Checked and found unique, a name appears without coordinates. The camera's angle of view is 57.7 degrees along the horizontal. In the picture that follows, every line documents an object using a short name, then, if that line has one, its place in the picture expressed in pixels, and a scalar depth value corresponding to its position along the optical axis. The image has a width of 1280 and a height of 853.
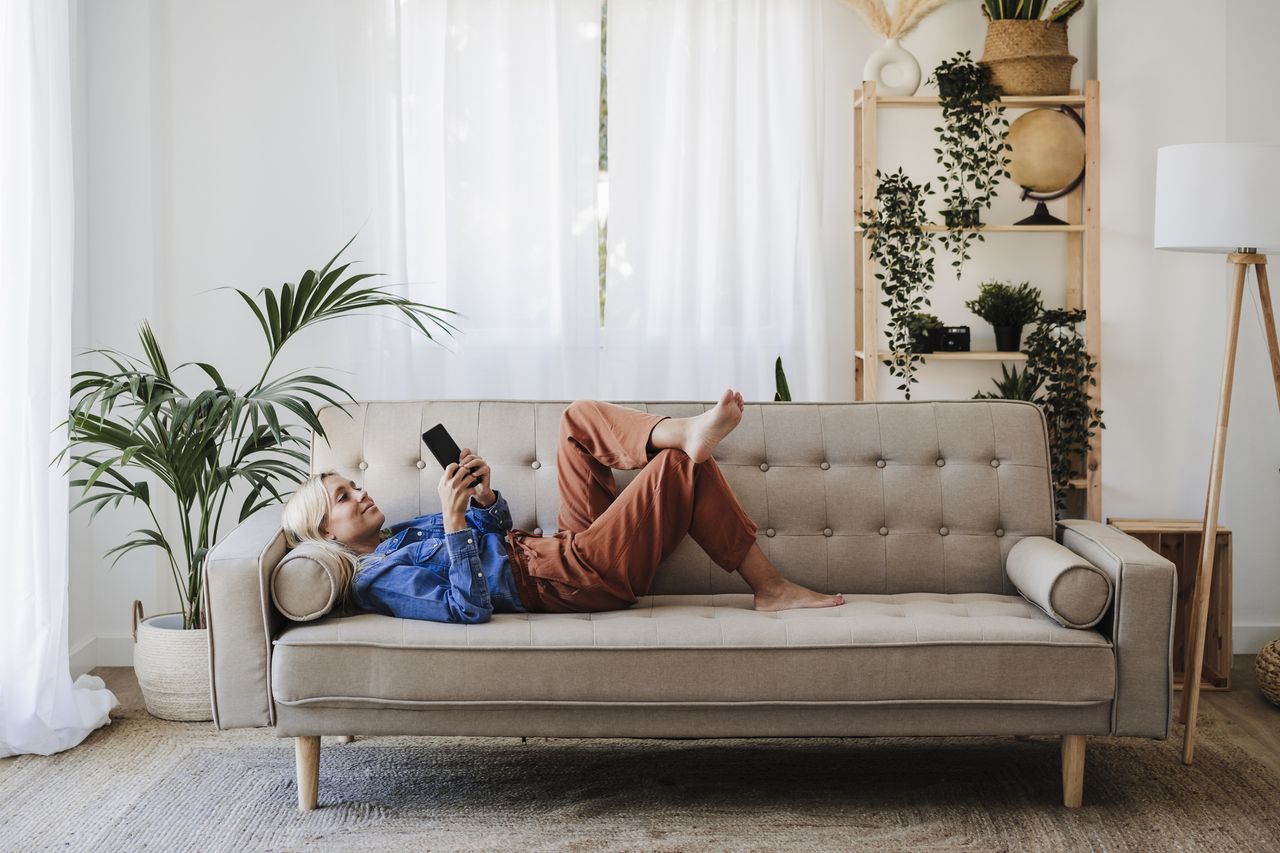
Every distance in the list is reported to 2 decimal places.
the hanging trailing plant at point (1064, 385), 3.61
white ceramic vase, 3.69
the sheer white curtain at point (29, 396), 2.80
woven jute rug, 2.34
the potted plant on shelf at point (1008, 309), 3.70
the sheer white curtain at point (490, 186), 3.69
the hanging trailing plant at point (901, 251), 3.65
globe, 3.68
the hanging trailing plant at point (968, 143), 3.62
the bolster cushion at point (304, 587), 2.36
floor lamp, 2.71
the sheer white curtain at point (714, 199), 3.72
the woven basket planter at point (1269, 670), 3.16
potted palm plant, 2.85
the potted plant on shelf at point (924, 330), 3.66
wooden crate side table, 3.36
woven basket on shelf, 3.59
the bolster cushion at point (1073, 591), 2.36
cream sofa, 2.31
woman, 2.45
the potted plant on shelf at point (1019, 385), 3.60
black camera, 3.69
